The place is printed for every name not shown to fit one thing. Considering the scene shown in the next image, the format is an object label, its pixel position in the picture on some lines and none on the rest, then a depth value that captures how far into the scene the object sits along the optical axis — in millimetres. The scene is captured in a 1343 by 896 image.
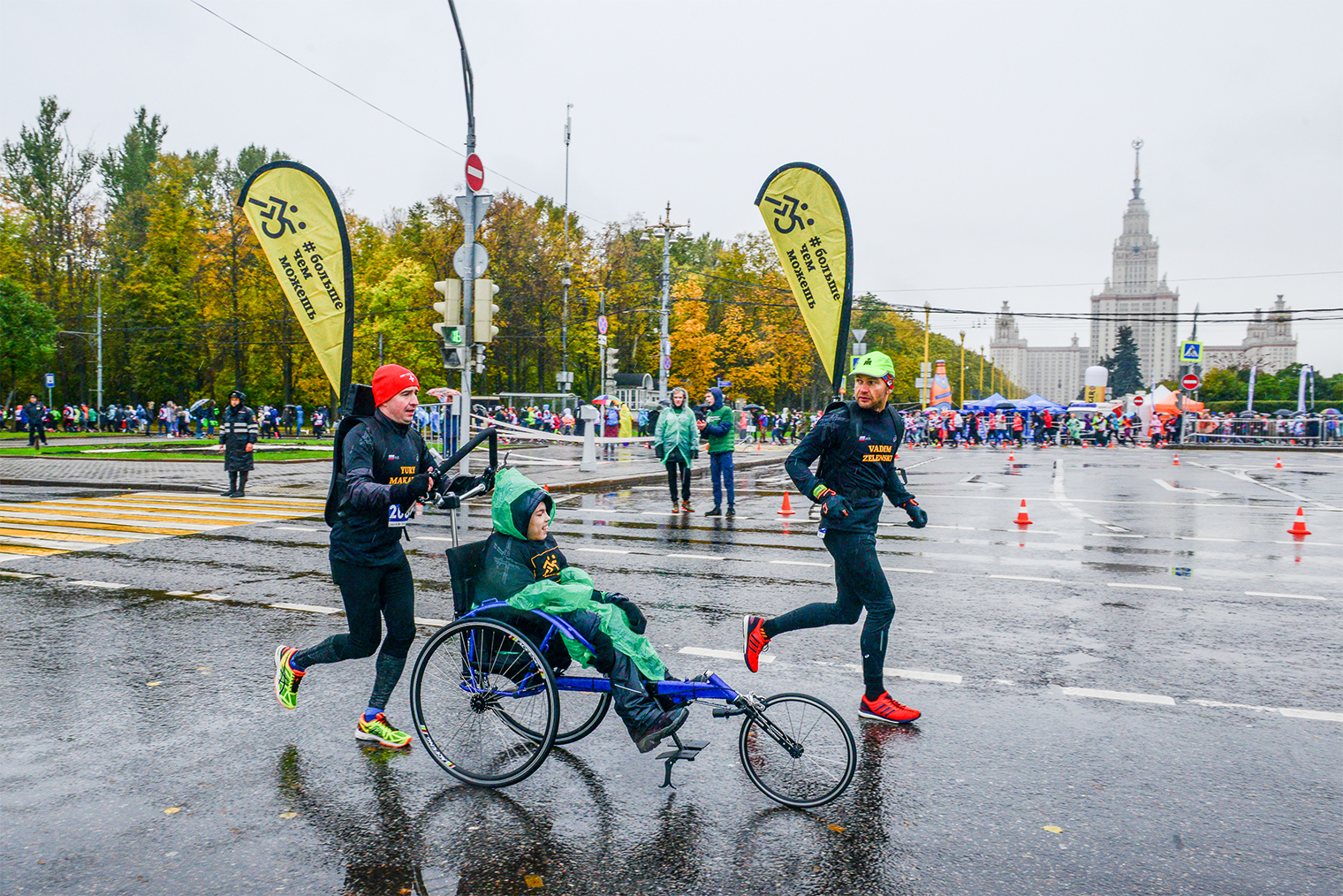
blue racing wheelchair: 3945
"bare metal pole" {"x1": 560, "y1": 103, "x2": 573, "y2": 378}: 47041
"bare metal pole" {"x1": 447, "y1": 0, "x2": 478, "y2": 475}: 16750
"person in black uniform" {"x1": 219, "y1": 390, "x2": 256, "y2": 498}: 15305
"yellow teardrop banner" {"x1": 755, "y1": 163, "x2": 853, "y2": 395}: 10734
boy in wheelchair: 4016
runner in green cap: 5121
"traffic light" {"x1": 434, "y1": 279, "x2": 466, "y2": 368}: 16688
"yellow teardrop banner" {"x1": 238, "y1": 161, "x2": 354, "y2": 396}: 8852
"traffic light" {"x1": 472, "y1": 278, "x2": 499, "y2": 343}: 16938
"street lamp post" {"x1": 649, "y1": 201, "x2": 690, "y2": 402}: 33938
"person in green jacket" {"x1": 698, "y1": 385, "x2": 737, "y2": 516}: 13695
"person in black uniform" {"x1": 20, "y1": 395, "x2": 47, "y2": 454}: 28594
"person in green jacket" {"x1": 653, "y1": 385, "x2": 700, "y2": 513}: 14461
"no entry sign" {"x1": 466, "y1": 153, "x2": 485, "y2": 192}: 16594
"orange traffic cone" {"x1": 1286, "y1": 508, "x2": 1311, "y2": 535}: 12781
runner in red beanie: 4477
